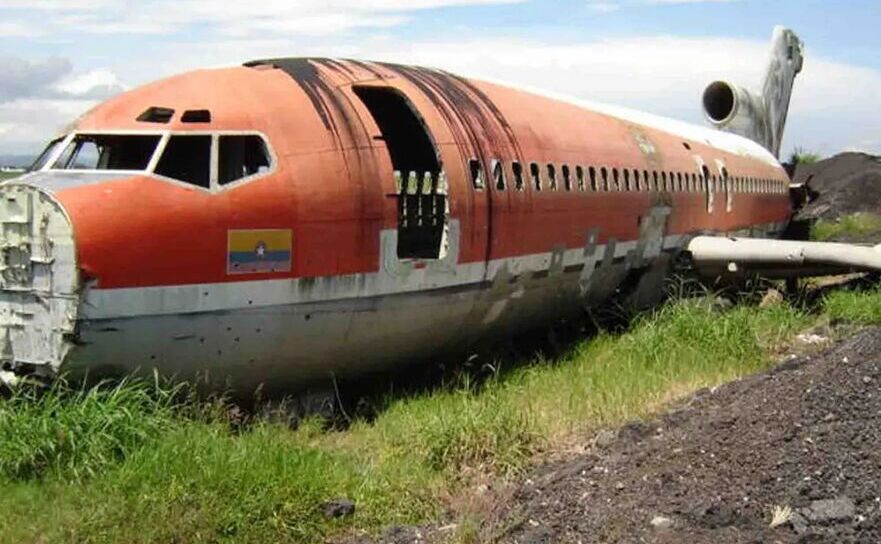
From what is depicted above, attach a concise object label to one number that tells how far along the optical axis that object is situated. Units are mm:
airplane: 7457
